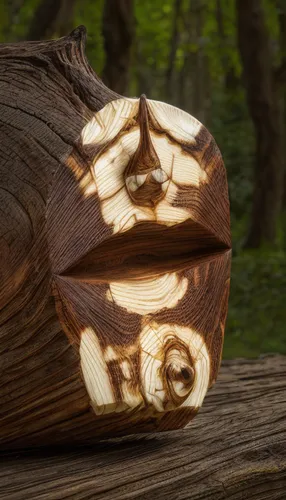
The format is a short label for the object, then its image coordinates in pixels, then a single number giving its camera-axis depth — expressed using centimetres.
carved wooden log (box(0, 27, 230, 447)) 293
